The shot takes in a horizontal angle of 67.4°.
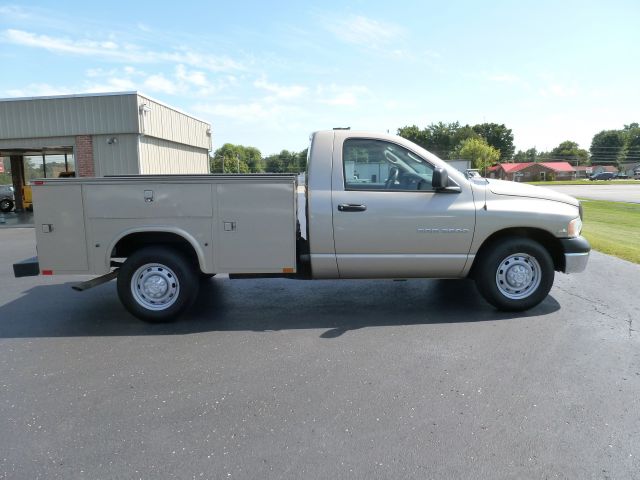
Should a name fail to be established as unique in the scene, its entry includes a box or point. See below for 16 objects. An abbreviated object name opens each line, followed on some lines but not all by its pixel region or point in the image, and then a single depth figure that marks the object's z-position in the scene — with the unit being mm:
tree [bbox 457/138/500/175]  88562
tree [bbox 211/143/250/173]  106381
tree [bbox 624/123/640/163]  152662
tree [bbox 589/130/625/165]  147750
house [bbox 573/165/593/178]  129000
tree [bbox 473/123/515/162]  126675
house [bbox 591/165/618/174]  126275
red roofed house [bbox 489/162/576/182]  109938
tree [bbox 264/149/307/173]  98125
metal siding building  16422
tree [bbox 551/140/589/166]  142750
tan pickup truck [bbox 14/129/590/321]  5156
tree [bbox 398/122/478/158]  118312
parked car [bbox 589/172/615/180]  100312
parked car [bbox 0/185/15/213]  23562
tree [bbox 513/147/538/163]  150075
